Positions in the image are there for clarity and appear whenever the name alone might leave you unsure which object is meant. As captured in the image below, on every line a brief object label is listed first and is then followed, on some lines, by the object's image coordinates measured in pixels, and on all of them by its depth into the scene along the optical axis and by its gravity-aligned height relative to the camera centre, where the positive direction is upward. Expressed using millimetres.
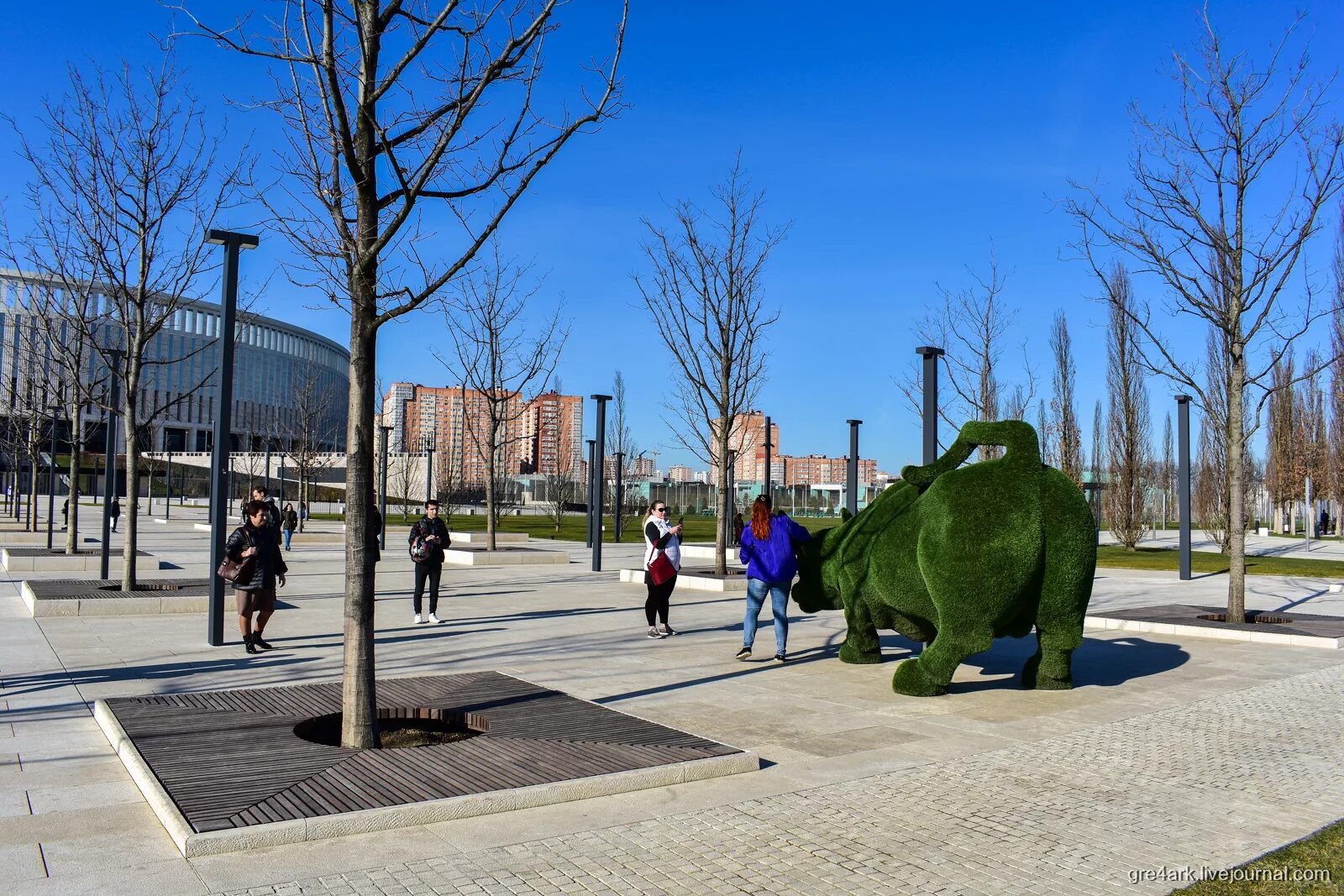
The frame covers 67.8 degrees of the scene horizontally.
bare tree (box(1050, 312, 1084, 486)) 36625 +3045
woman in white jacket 12109 -736
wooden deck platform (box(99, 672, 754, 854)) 5273 -1654
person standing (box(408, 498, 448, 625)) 12883 -820
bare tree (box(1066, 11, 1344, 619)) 13844 +2877
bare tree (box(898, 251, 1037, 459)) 20047 +2215
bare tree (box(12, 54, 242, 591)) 13688 +3144
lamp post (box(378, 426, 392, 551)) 29000 -173
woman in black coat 10625 -924
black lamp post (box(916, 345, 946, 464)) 14570 +1352
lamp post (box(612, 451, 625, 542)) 35875 -633
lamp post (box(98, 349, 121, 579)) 15336 +740
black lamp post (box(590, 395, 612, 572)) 22875 +657
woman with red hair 10359 -675
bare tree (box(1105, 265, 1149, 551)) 37719 +2366
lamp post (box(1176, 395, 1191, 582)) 20828 +757
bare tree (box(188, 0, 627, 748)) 6352 +1749
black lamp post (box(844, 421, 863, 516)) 24645 +485
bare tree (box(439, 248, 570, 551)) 24141 +2819
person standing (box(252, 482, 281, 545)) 11031 -396
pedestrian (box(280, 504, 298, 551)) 29553 -1068
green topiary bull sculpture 8438 -595
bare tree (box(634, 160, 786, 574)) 19844 +2980
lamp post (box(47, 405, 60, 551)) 22978 -209
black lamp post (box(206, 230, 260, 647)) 10906 +618
